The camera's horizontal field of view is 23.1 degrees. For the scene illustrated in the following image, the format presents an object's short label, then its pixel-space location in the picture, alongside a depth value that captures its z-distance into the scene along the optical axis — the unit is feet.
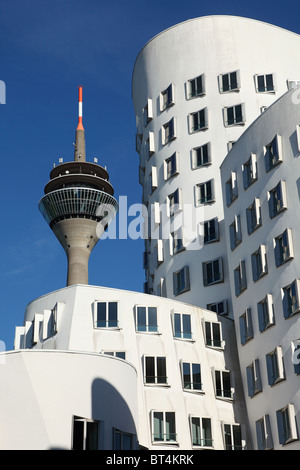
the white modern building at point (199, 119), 159.94
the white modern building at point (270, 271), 117.19
